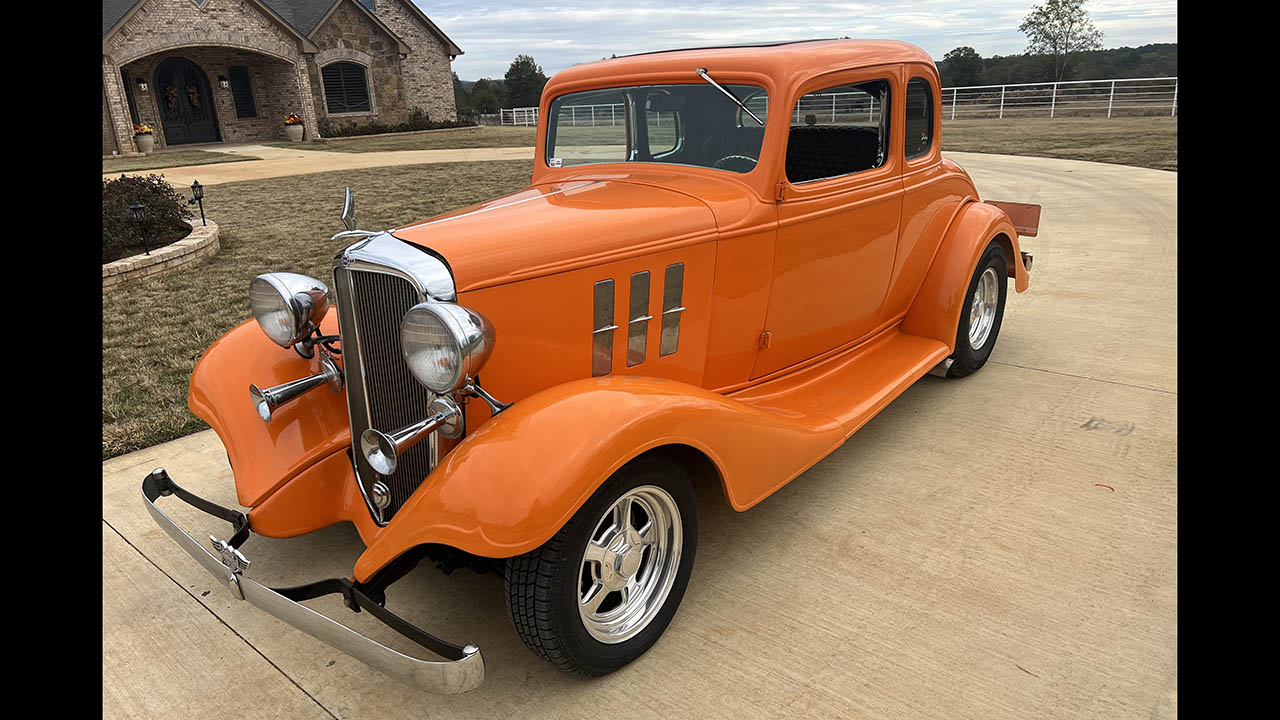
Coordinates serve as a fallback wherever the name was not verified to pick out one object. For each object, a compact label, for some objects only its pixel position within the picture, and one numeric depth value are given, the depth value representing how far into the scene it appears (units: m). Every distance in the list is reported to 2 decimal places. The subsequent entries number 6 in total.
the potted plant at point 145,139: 19.91
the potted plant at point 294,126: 23.14
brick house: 19.75
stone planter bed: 6.86
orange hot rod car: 2.09
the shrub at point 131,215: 7.64
